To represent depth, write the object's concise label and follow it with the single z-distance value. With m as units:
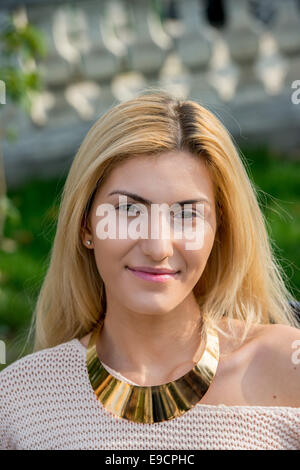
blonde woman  2.14
